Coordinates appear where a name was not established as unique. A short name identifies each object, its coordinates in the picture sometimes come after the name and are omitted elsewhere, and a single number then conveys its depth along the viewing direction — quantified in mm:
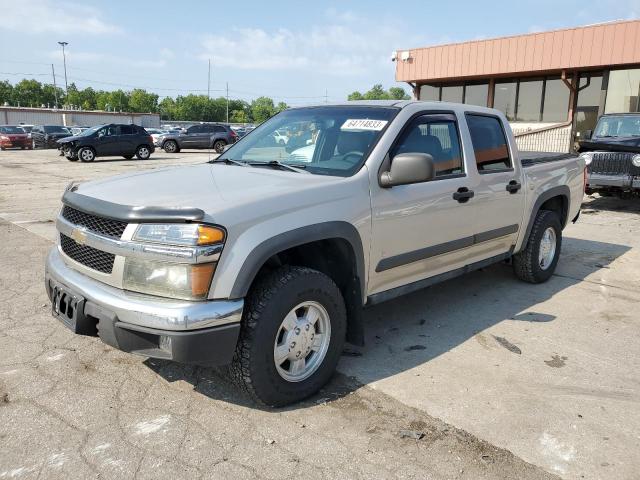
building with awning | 19781
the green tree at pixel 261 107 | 148975
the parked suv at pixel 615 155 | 9719
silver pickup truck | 2654
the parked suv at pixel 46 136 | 33781
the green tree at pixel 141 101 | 137875
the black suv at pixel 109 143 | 22625
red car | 32344
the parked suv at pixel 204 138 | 30844
